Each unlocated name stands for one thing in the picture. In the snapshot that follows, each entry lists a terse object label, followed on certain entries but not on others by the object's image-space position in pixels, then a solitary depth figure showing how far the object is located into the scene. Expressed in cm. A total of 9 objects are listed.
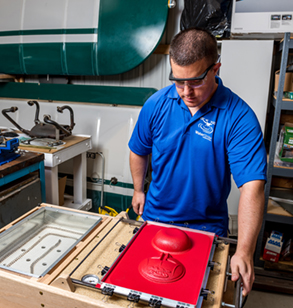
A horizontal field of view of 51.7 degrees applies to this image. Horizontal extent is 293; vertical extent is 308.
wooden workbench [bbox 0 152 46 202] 165
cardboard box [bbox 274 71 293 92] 200
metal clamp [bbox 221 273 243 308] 75
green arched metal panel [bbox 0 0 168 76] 248
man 102
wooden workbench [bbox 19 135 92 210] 208
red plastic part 75
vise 168
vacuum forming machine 75
